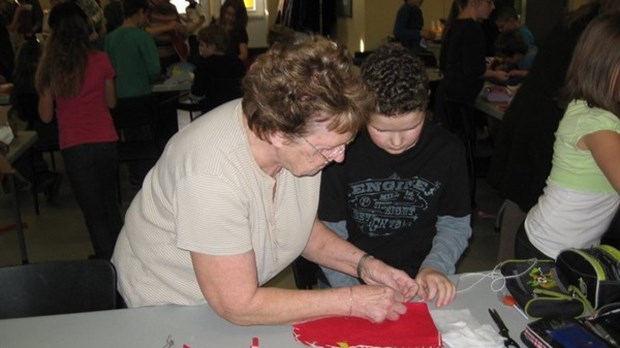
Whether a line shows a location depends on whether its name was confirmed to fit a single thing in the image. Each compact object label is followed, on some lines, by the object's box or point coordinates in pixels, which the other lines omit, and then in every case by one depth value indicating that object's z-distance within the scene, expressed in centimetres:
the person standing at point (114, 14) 581
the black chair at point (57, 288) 181
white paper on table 150
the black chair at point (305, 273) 218
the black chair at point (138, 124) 438
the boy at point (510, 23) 599
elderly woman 131
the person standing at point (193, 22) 805
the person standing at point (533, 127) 247
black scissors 149
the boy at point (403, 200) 192
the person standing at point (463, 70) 428
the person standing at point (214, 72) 509
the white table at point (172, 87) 525
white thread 173
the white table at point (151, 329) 151
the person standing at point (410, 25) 770
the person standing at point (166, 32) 622
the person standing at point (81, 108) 348
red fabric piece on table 149
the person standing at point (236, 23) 740
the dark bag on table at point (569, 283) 159
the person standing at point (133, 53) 473
